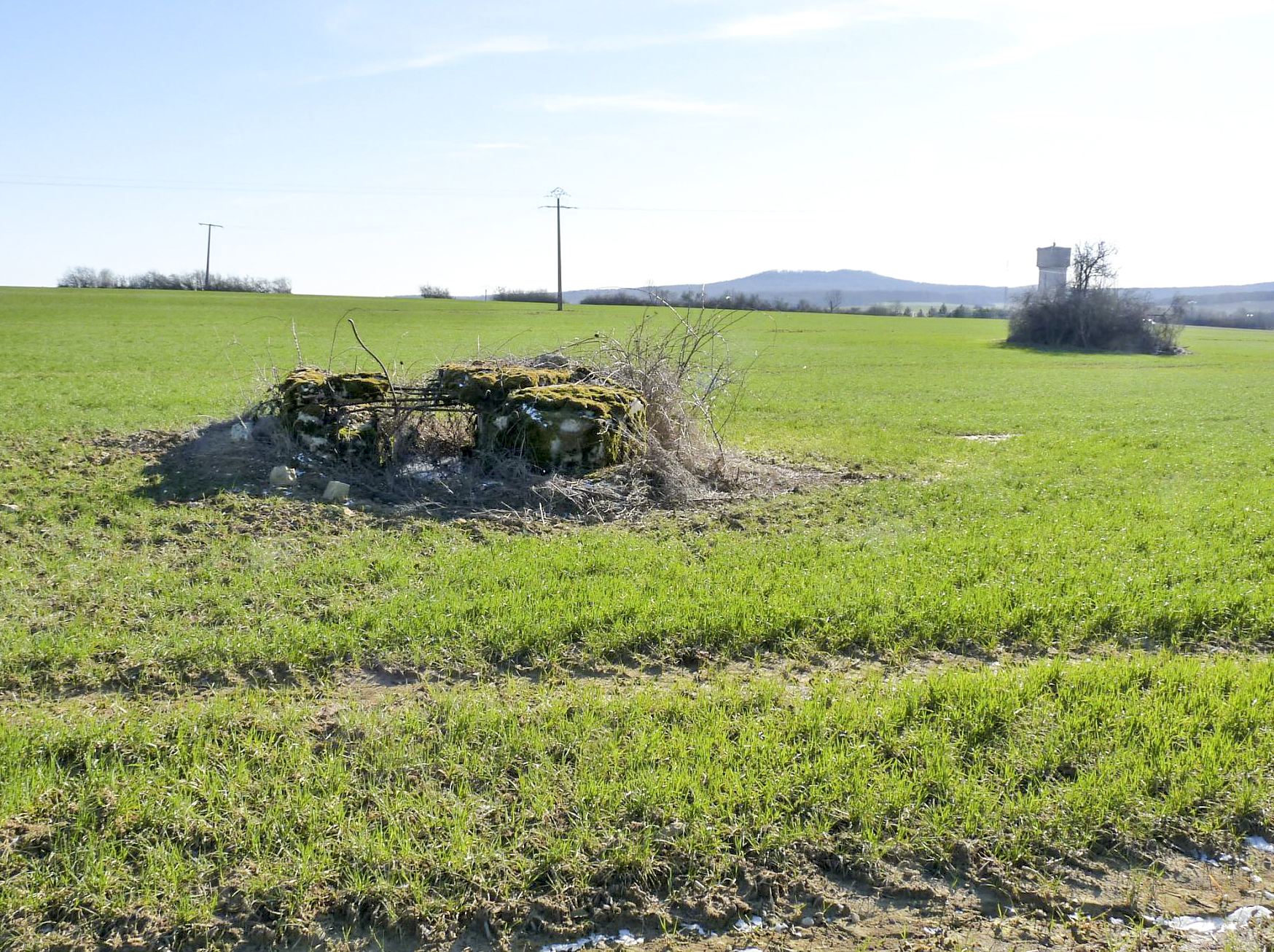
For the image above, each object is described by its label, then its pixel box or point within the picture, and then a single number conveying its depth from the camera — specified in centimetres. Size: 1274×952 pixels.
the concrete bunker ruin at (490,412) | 1034
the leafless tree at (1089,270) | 6475
